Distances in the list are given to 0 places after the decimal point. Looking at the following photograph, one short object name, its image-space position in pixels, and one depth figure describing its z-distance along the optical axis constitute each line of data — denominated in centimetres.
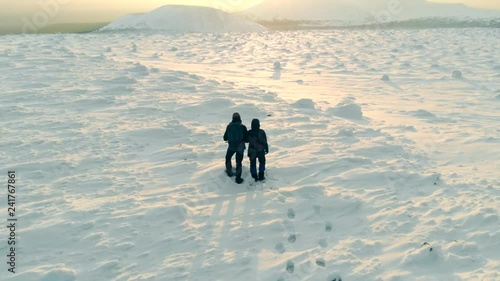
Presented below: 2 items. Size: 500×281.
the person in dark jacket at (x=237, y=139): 786
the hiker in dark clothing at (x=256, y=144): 783
